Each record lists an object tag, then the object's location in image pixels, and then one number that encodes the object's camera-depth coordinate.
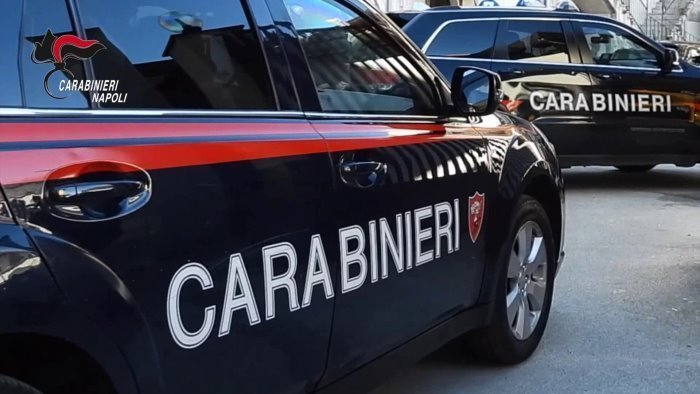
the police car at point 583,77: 9.26
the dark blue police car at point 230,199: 1.88
